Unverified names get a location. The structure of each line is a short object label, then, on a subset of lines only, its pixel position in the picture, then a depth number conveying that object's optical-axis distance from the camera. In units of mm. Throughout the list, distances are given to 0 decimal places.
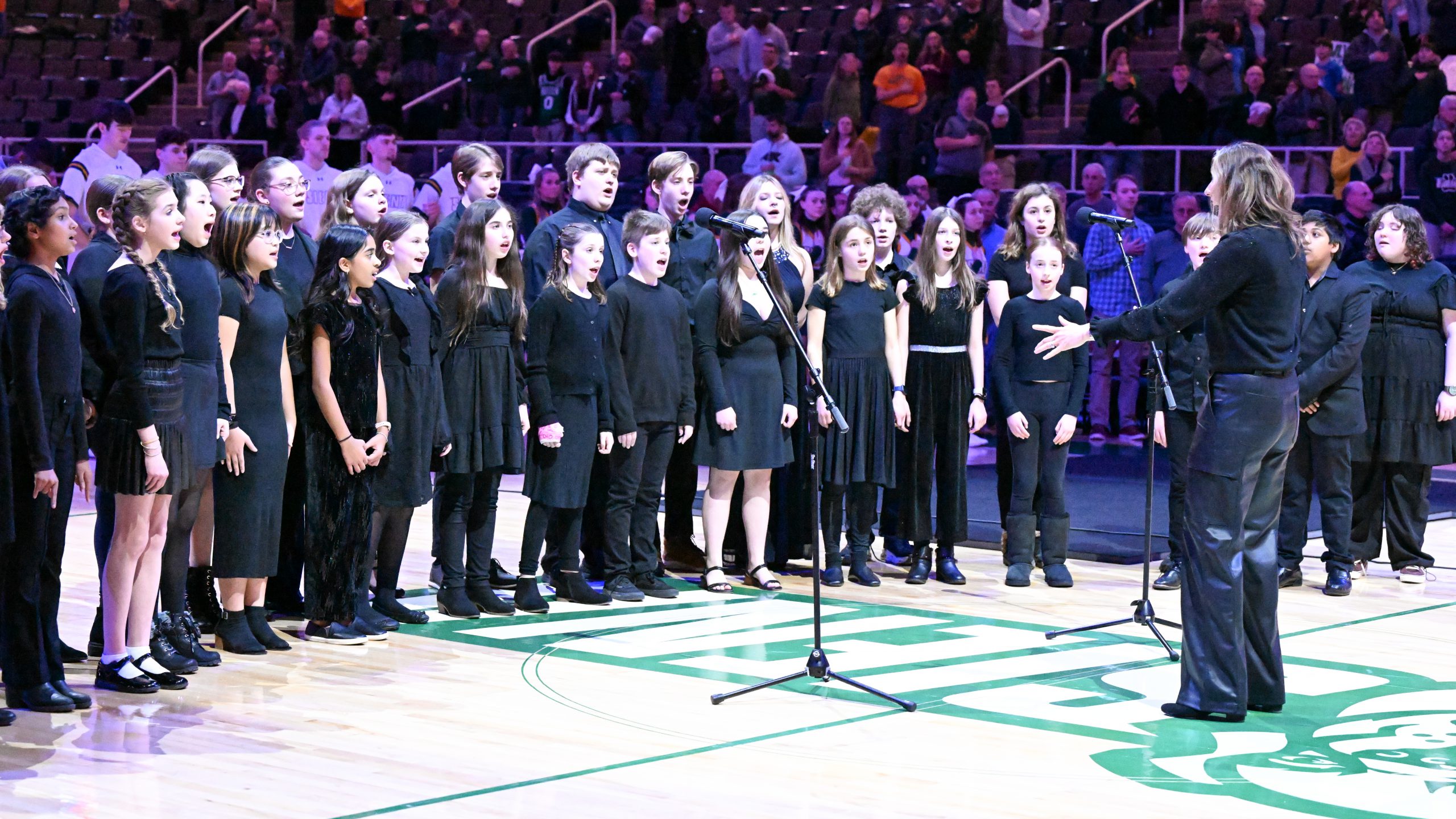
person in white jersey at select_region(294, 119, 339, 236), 11539
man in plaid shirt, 11891
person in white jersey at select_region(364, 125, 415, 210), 12367
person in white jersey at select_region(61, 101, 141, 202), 10680
